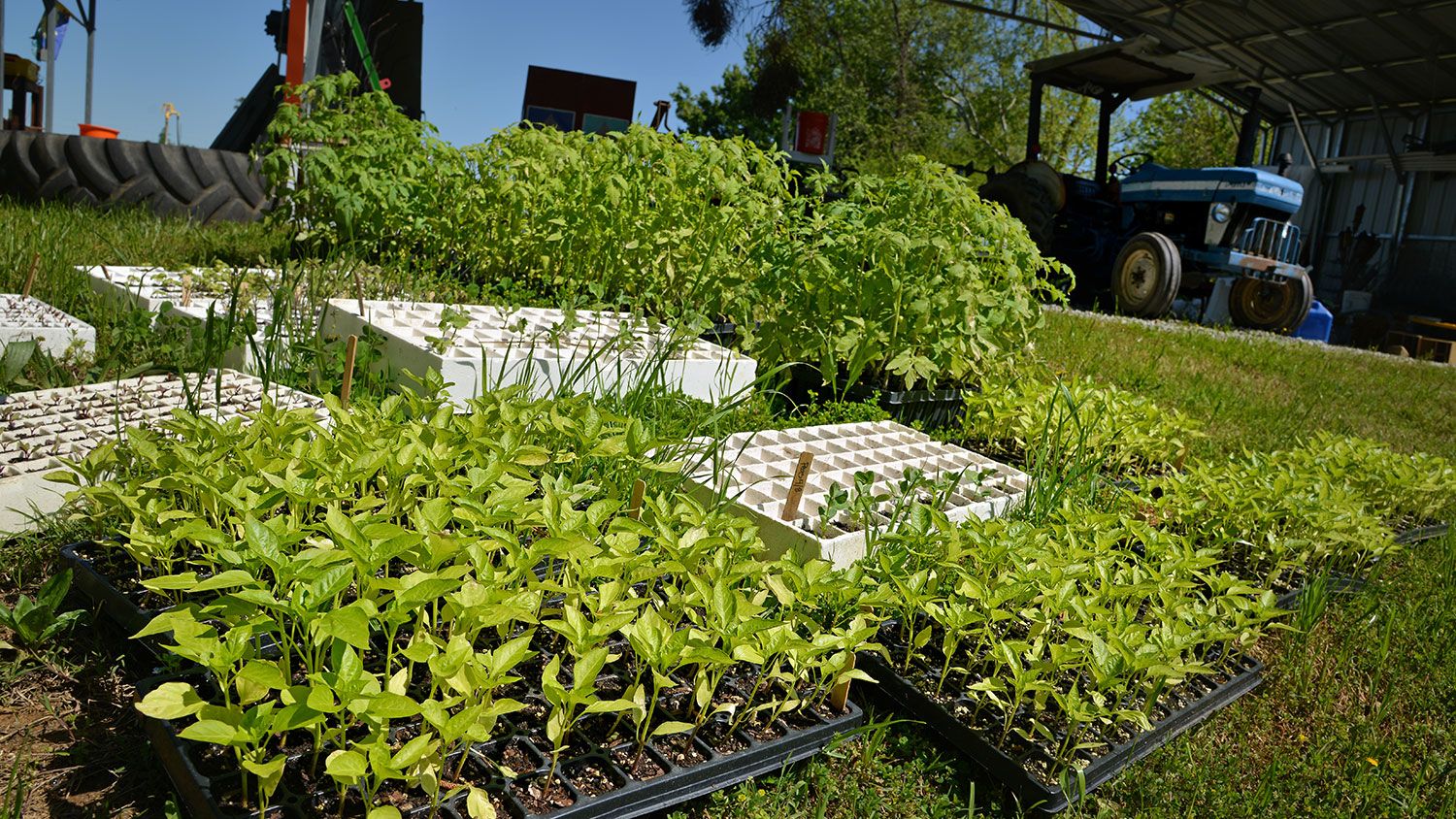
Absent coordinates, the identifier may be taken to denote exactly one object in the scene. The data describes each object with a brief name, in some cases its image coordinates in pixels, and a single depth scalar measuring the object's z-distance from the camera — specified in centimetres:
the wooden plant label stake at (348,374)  236
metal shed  1251
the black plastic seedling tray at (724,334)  472
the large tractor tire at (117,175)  626
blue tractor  942
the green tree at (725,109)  3494
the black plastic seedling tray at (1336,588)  281
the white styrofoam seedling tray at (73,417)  211
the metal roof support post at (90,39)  885
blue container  1086
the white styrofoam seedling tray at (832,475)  238
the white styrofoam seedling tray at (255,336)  310
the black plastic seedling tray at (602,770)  132
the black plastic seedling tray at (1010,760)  176
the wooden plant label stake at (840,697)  180
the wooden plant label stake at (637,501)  199
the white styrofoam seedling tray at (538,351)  308
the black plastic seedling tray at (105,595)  173
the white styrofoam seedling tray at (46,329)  296
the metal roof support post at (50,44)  840
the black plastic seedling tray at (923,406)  395
